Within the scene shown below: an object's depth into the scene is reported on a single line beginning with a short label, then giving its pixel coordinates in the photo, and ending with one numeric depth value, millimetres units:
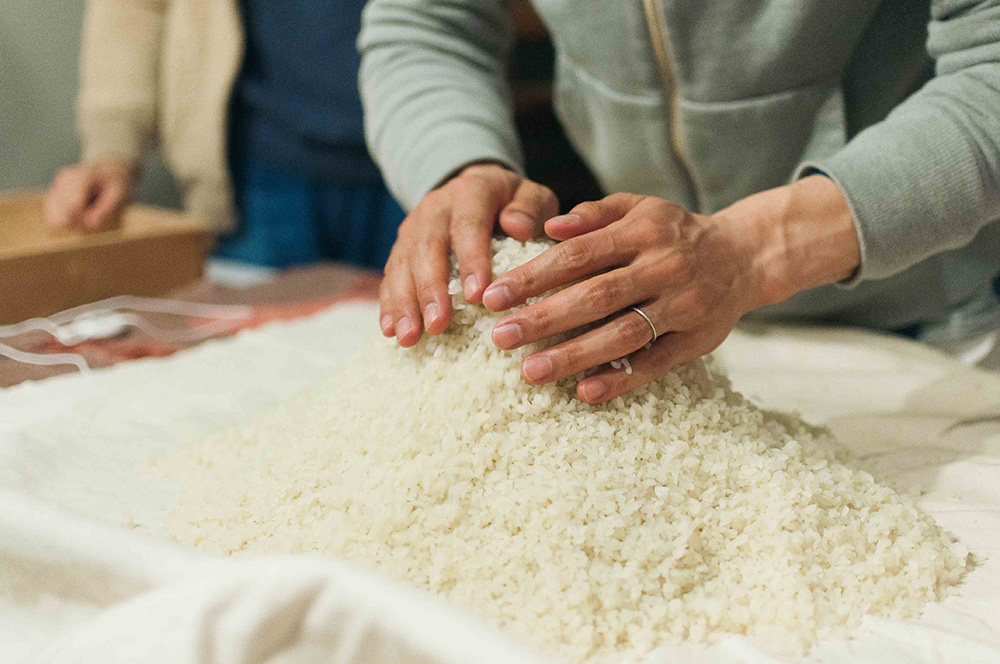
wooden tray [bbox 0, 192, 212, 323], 1241
